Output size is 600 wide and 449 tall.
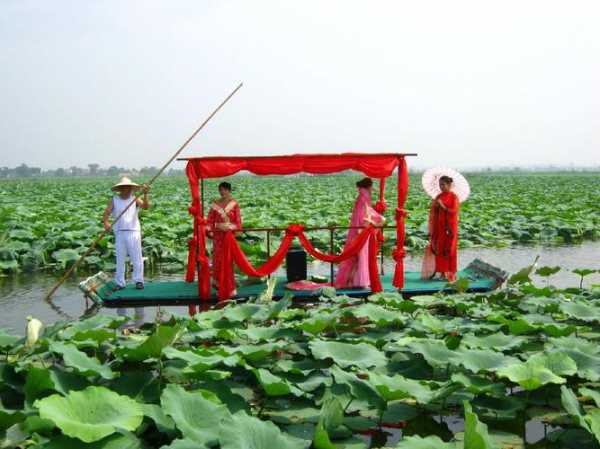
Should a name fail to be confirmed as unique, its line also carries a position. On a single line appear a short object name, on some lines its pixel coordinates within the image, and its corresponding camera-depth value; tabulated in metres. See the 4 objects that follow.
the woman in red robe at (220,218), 6.88
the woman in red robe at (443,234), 7.34
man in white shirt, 6.91
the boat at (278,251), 6.70
